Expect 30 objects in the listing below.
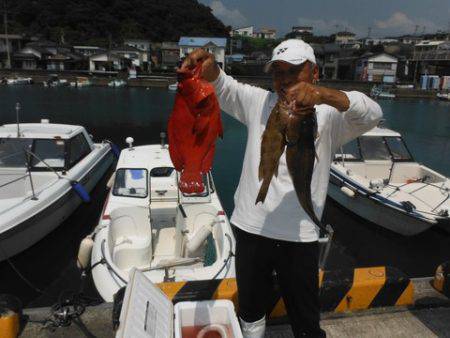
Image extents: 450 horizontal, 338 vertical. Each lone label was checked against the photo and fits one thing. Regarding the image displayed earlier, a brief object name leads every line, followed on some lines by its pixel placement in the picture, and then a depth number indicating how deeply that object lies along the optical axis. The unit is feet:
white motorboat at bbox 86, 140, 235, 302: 16.75
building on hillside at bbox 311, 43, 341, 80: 242.78
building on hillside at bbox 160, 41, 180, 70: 255.50
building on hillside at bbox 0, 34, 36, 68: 219.20
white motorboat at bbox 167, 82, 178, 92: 181.02
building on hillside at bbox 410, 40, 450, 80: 216.74
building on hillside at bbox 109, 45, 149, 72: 240.73
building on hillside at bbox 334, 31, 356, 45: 409.08
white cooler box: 7.08
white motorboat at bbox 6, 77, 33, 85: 175.57
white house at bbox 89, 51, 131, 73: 228.70
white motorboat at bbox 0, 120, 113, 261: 23.15
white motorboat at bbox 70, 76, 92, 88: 185.98
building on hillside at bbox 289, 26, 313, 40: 436.27
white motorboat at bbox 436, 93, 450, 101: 169.99
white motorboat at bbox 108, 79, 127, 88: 187.42
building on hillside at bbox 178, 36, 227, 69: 237.25
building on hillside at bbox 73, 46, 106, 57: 246.43
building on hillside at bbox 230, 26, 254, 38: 533.14
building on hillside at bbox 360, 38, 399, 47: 378.08
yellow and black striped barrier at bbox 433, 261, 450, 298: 12.69
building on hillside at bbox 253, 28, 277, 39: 541.75
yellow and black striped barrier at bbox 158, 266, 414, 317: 11.61
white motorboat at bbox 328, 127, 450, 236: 28.73
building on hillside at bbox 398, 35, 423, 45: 375.55
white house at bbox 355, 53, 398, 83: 209.97
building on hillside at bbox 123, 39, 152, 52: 274.98
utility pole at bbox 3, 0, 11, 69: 214.71
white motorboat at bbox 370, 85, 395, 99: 173.37
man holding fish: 6.53
